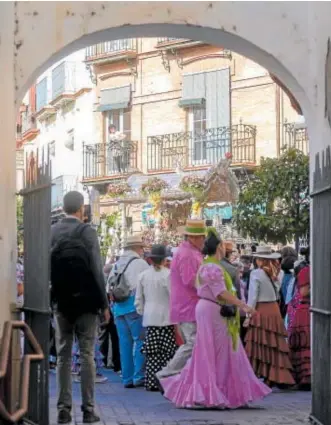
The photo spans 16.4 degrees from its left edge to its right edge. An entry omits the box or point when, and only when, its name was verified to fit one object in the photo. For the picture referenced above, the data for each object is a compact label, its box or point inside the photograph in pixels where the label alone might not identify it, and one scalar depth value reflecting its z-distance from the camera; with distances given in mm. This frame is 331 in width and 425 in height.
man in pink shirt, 11719
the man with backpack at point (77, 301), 9641
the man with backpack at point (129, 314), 14016
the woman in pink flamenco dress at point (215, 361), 11078
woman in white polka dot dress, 13414
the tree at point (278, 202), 21969
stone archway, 9594
